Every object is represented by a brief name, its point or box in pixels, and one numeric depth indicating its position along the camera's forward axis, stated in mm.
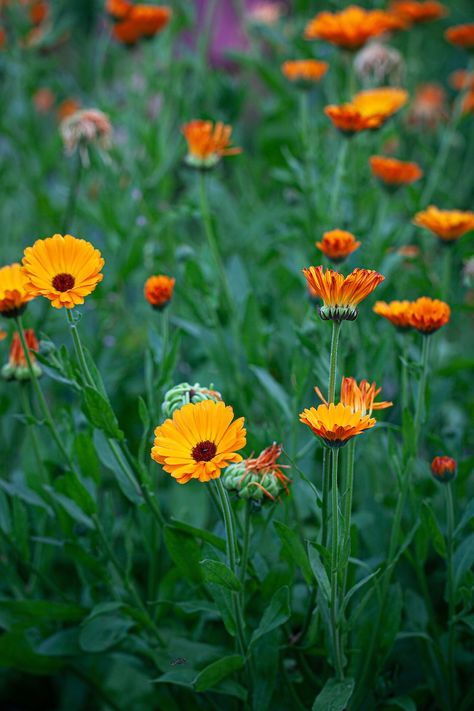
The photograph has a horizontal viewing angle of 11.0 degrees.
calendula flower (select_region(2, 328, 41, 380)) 1669
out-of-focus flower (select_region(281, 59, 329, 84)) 2010
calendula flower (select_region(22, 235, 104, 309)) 1512
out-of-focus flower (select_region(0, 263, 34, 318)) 1587
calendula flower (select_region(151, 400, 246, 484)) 1463
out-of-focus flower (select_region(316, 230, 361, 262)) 1659
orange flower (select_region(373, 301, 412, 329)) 1613
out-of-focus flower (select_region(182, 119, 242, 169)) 1795
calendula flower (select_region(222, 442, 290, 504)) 1535
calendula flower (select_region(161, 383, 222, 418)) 1544
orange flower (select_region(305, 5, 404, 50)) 1933
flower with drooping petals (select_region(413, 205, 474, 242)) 1742
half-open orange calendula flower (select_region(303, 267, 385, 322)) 1479
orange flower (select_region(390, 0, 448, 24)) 2474
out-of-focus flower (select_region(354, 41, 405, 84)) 2186
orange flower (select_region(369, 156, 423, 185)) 1870
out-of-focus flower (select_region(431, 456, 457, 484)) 1586
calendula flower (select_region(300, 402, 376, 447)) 1457
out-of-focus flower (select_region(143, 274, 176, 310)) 1663
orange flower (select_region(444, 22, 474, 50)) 2172
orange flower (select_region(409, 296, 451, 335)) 1595
